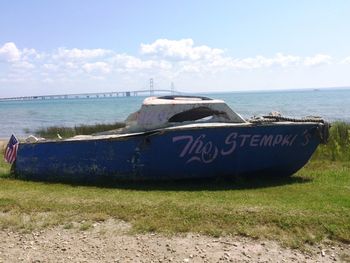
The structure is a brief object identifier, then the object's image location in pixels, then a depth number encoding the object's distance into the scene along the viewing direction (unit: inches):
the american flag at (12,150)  356.8
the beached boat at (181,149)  310.0
